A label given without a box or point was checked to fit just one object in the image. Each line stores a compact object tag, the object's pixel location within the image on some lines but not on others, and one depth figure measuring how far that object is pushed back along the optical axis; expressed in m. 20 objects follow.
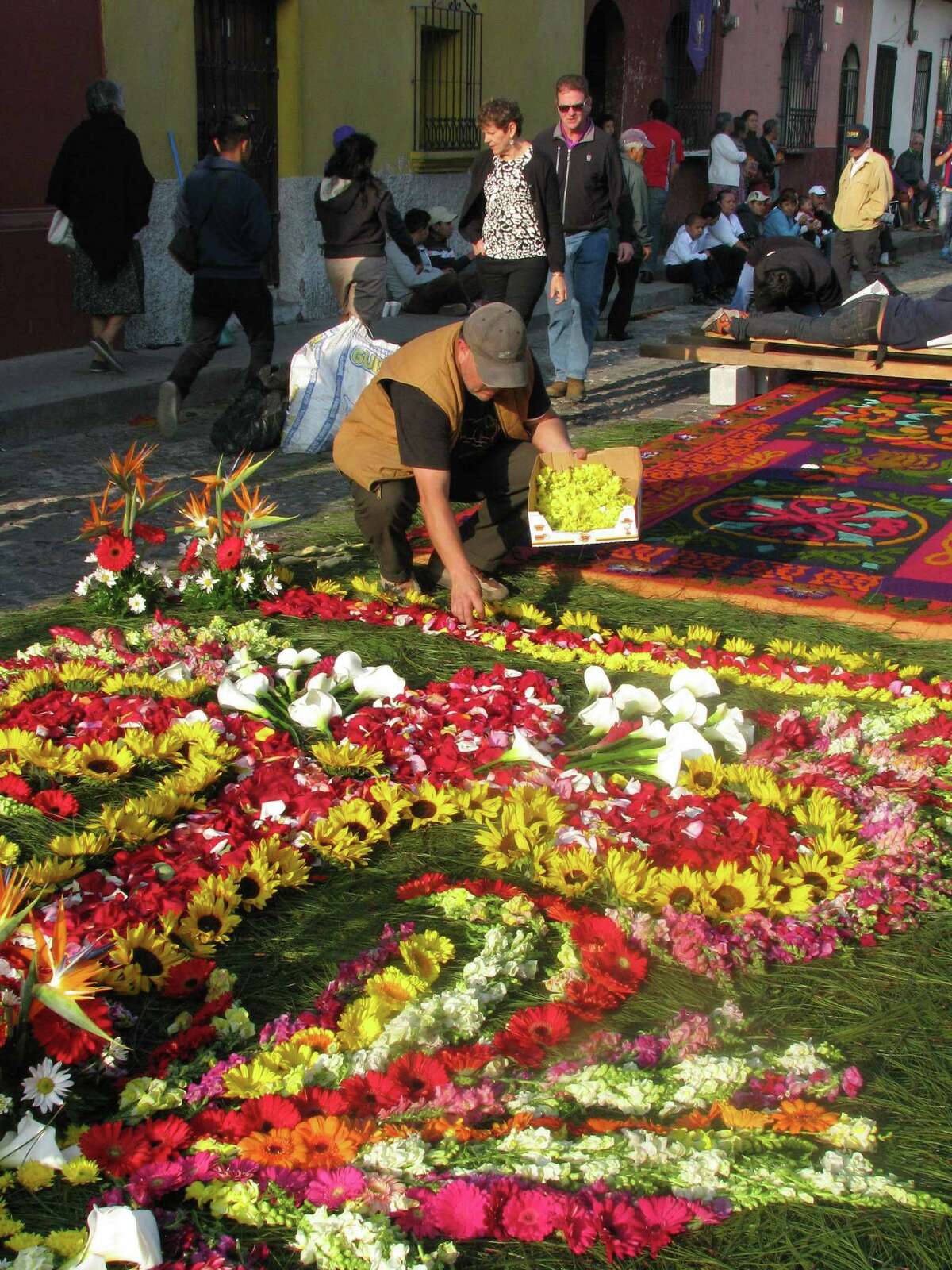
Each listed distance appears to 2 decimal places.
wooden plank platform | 8.75
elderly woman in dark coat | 9.26
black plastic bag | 7.92
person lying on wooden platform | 8.73
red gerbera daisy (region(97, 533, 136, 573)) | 4.86
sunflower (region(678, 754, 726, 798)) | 3.50
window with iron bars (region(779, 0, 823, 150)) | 24.81
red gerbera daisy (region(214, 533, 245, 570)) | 4.96
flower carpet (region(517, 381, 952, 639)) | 5.40
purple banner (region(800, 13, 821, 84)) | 24.98
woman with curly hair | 8.15
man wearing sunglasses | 9.22
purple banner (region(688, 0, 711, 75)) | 20.17
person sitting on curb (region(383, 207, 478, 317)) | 13.42
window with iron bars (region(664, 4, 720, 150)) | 20.61
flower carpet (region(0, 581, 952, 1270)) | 2.21
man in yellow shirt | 13.82
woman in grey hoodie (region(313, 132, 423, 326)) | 8.92
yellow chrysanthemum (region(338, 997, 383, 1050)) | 2.58
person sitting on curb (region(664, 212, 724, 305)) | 16.50
